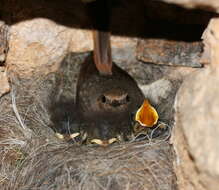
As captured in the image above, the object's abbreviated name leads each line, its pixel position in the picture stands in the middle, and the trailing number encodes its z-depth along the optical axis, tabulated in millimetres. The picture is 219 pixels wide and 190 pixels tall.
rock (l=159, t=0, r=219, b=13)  2481
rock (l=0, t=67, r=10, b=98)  3734
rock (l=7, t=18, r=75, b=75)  3830
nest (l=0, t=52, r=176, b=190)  3135
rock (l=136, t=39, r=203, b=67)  3869
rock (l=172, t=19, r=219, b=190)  2277
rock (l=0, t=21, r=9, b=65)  3494
